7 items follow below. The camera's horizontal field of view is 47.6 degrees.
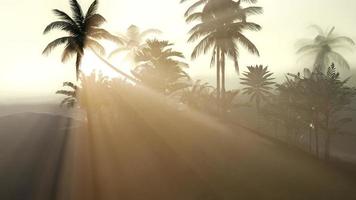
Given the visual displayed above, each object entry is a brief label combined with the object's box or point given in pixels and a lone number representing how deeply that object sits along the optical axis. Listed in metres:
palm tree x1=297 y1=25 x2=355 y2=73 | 80.31
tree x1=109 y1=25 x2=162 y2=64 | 68.56
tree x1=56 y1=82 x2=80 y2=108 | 45.41
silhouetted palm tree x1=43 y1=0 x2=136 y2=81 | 40.50
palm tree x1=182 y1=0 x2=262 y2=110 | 44.16
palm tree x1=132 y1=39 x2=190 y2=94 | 46.41
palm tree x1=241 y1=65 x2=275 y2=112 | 64.12
